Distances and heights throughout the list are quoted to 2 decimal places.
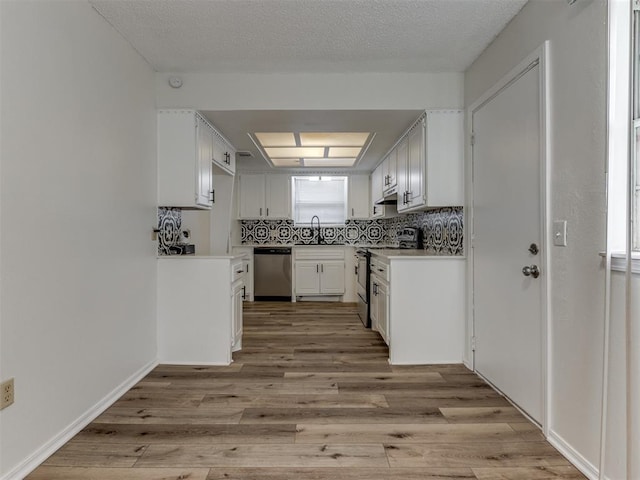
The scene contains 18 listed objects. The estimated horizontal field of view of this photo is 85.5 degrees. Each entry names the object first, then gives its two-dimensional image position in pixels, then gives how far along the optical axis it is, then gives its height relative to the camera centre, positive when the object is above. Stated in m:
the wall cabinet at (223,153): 3.48 +0.91
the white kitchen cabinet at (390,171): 4.09 +0.82
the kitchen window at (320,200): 6.26 +0.65
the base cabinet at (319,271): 5.69 -0.58
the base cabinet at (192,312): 2.97 -0.66
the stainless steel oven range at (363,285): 4.19 -0.65
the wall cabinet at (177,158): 2.97 +0.67
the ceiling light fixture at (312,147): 3.89 +1.12
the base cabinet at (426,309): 2.95 -0.63
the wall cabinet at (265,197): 5.85 +0.66
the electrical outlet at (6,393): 1.47 -0.68
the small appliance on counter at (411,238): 4.28 -0.03
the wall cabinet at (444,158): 2.97 +0.67
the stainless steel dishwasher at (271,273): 5.70 -0.62
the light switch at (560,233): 1.74 +0.01
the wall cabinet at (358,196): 5.89 +0.67
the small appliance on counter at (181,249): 3.20 -0.13
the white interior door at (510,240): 2.00 -0.03
